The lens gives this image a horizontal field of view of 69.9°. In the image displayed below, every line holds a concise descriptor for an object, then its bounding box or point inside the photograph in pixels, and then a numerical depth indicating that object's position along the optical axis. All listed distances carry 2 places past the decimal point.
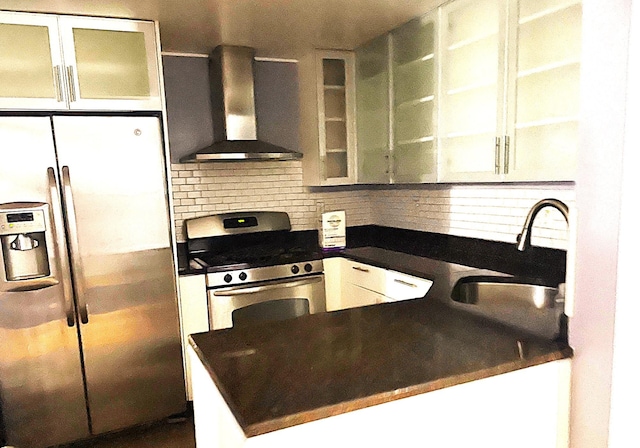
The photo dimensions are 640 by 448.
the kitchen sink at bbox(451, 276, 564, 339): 1.45
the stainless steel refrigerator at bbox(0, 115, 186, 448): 2.32
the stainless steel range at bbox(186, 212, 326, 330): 2.86
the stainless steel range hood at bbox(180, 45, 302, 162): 3.13
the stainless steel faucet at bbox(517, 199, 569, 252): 1.46
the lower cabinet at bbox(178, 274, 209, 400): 2.76
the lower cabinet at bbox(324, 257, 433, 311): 2.55
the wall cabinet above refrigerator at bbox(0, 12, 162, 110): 2.30
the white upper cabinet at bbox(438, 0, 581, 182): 1.94
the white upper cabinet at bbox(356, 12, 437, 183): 2.75
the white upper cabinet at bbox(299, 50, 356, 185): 3.40
